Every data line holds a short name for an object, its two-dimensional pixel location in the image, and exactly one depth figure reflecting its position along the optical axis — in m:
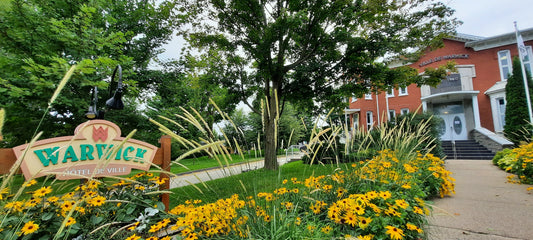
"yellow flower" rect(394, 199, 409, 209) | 1.90
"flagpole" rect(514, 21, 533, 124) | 10.13
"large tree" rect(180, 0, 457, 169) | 6.50
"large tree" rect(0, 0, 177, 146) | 5.57
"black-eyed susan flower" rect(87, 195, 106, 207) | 1.70
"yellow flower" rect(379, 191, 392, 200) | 2.01
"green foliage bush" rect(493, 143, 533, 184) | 4.40
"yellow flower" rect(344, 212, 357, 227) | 1.80
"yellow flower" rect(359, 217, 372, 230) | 1.80
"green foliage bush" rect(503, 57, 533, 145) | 10.80
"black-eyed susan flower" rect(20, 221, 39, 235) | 1.41
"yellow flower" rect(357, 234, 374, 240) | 1.66
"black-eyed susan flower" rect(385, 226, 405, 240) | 1.62
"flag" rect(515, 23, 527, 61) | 10.07
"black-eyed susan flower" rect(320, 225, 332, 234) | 1.75
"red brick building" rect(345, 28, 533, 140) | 13.18
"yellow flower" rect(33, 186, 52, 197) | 1.65
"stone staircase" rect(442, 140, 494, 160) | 11.45
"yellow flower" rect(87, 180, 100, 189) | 1.89
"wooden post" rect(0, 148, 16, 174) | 2.24
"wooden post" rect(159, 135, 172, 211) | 3.07
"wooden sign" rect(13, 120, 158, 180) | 2.39
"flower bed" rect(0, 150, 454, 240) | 1.65
